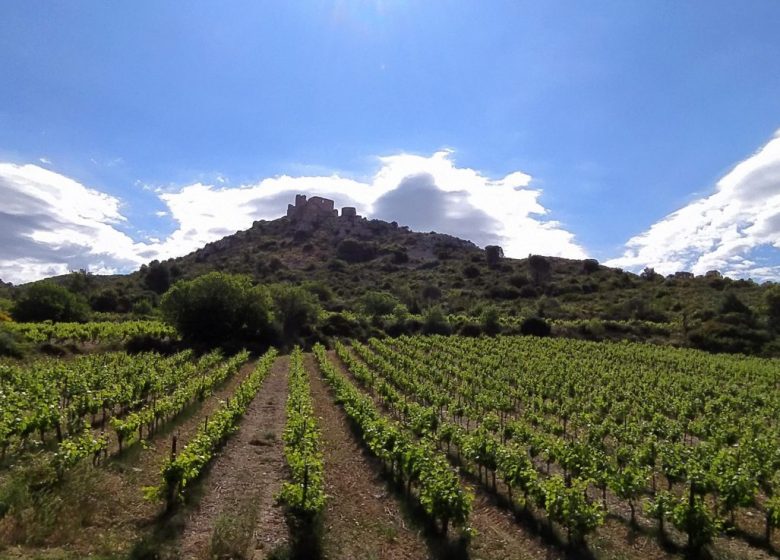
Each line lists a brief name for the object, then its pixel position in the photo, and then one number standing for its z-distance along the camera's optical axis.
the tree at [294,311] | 54.24
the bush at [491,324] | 59.28
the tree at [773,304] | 57.41
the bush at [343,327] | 55.50
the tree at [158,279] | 89.17
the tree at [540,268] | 95.35
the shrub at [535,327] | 58.06
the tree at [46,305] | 48.88
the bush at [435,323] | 58.97
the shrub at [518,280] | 90.09
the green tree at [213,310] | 45.34
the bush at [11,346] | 31.31
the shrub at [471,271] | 101.06
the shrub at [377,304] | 66.88
